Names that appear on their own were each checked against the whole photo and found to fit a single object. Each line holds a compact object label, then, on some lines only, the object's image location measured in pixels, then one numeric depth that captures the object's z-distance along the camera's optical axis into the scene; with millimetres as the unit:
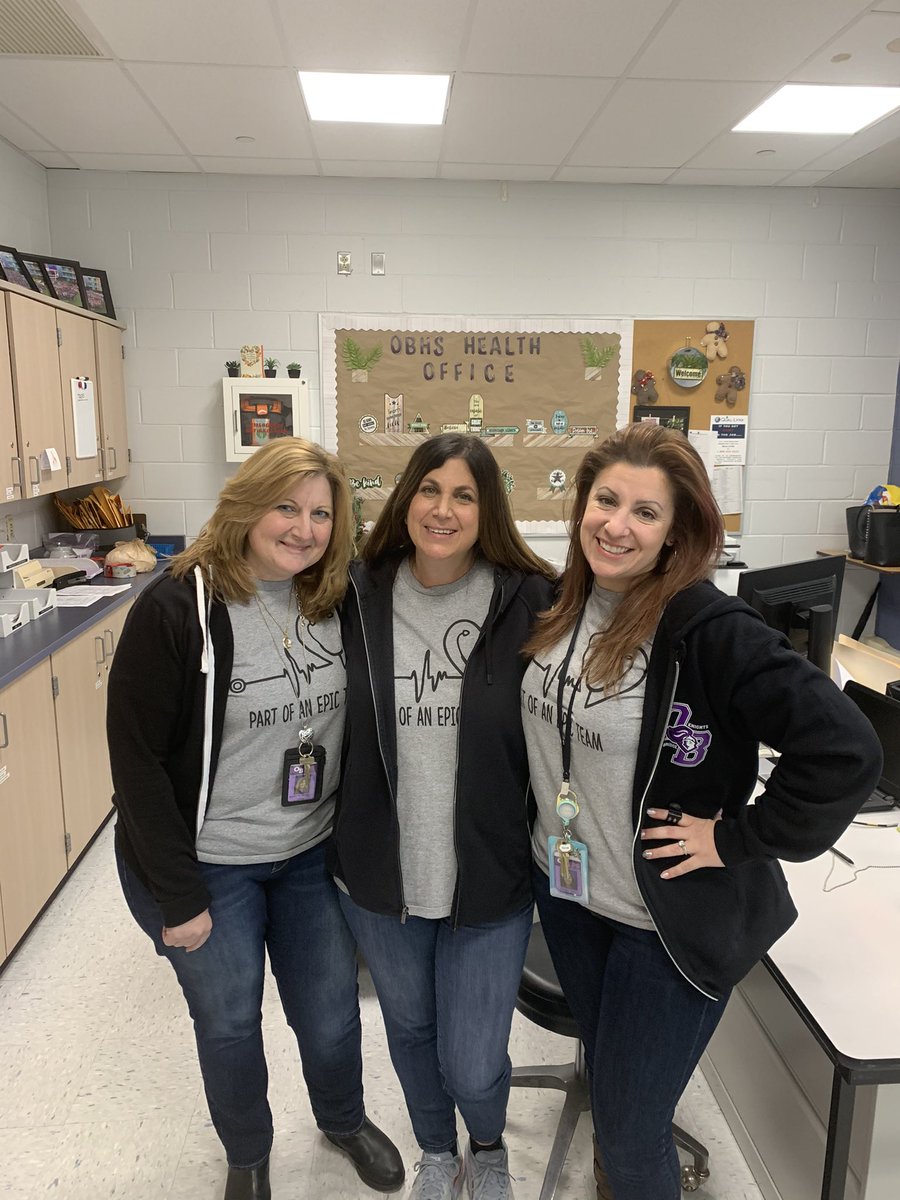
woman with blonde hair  1366
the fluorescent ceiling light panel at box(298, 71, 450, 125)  3035
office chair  1659
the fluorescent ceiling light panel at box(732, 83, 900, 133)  3160
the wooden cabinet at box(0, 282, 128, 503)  3018
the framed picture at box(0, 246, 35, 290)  3361
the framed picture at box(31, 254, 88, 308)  3693
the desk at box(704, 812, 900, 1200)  1297
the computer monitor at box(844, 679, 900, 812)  1889
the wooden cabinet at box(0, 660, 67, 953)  2359
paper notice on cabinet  3613
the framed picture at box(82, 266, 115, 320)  3946
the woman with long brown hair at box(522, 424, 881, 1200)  1168
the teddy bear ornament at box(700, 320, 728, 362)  4387
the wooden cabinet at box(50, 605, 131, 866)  2814
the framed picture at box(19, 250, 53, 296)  3549
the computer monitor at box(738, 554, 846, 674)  2152
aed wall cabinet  4141
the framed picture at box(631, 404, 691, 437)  4438
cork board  4375
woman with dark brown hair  1390
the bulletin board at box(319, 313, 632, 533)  4285
